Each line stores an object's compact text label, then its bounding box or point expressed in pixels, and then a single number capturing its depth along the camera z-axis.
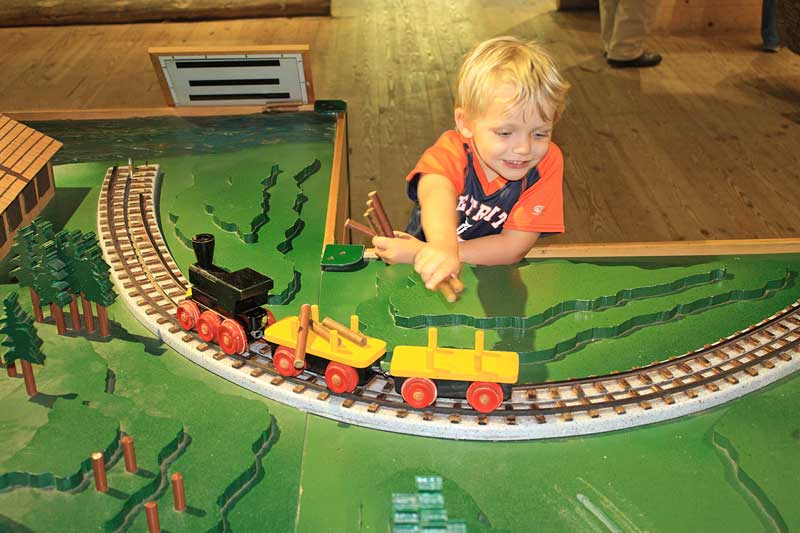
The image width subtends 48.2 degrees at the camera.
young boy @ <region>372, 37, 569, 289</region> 2.19
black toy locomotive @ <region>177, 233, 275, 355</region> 2.21
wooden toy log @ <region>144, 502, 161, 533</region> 1.71
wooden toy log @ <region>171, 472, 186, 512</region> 1.77
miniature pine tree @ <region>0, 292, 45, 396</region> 2.06
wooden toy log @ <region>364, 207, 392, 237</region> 2.45
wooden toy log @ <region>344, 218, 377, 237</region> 2.23
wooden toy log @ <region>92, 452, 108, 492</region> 1.81
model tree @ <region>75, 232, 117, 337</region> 2.32
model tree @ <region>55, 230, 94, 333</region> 2.32
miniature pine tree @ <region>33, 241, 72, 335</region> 2.33
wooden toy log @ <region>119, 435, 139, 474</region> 1.86
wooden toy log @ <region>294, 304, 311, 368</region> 2.04
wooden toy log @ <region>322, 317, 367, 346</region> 2.05
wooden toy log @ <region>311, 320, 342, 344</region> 2.08
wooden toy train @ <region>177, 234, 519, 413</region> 2.01
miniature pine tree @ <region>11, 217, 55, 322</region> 2.32
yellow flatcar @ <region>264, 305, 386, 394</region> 2.06
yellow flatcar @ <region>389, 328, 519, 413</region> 2.00
